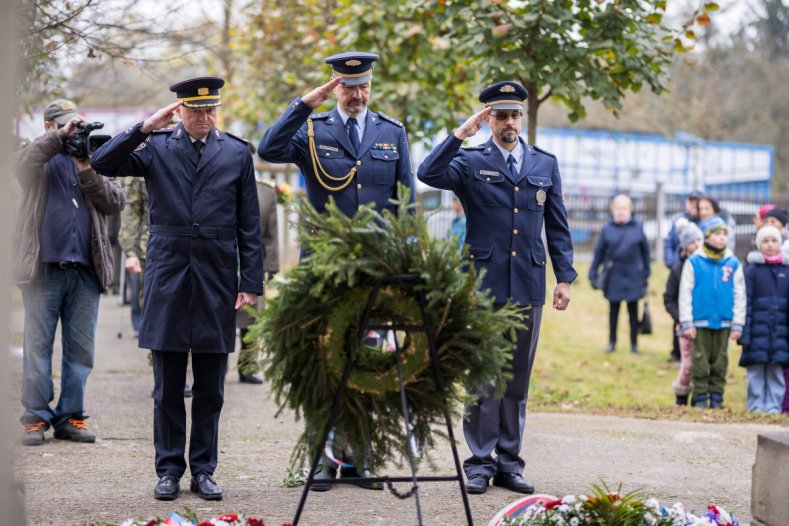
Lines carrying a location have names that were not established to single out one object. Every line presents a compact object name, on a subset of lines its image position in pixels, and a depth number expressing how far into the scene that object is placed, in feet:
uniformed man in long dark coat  21.07
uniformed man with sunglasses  22.54
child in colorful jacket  37.60
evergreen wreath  16.19
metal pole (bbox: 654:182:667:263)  87.15
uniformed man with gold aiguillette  21.67
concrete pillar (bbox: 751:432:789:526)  16.94
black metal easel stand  16.16
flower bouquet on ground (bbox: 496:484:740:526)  17.29
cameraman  25.75
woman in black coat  50.06
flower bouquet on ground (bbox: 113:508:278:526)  16.24
